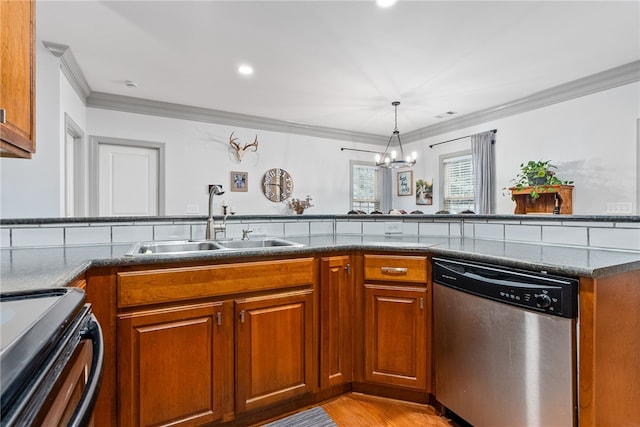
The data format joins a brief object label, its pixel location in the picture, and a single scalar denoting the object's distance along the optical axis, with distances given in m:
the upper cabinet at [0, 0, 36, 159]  1.03
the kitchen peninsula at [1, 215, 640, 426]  1.23
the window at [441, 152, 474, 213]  4.91
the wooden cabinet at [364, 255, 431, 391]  1.80
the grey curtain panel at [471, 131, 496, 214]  4.44
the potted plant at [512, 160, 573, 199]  3.43
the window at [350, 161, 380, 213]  5.86
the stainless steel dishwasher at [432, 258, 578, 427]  1.23
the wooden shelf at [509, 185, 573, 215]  3.41
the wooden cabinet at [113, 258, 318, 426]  1.41
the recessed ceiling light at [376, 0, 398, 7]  2.10
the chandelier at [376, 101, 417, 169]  4.08
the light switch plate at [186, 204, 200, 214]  4.34
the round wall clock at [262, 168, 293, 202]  4.95
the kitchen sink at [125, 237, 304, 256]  1.90
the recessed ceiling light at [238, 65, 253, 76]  3.13
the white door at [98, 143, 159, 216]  3.88
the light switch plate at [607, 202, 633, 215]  3.16
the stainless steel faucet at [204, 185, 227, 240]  2.18
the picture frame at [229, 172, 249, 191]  4.68
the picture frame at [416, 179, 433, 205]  5.45
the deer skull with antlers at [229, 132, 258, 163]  4.62
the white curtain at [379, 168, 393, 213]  6.13
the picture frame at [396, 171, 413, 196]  5.81
